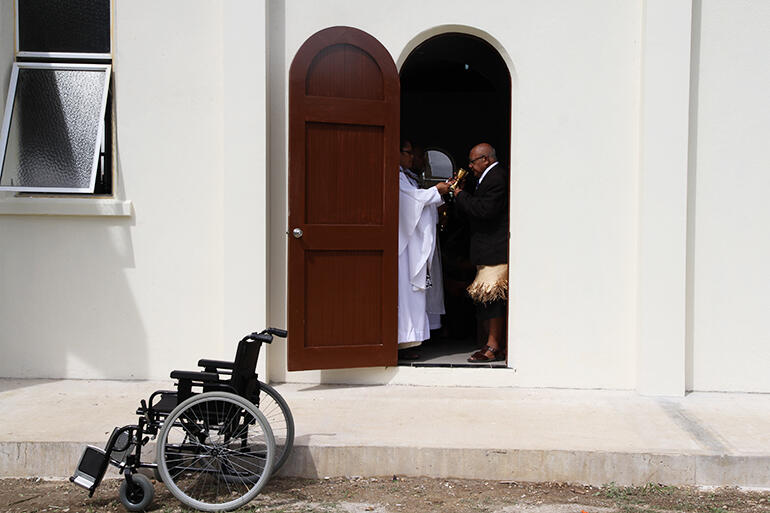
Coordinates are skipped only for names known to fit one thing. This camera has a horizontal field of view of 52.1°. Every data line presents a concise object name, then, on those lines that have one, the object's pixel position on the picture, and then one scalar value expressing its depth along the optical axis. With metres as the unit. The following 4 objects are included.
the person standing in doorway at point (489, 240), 6.68
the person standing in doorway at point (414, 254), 6.62
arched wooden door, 6.16
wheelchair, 4.16
